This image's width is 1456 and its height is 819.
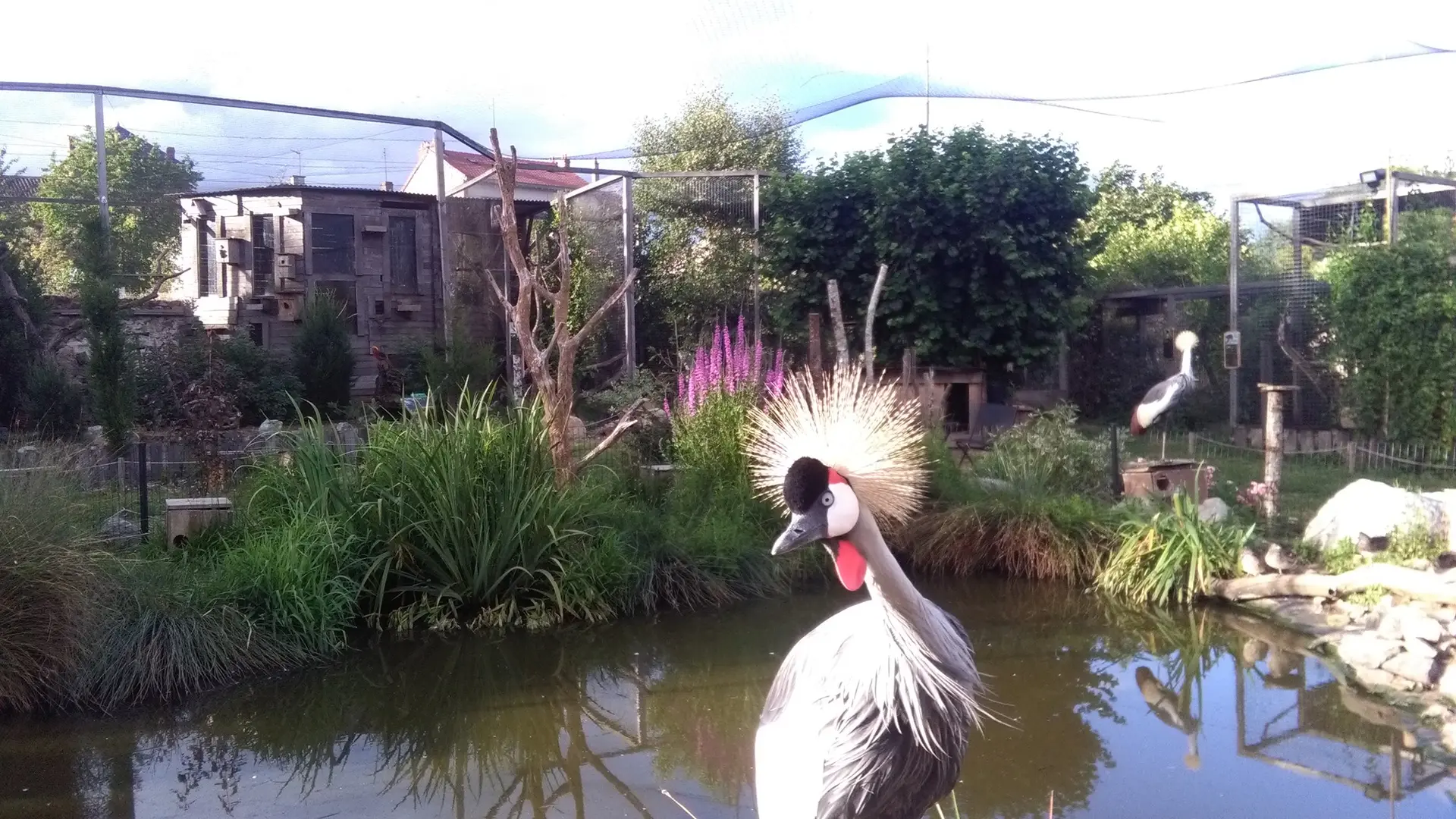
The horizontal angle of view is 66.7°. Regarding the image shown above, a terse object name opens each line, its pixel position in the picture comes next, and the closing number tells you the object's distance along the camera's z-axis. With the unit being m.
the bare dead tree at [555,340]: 6.10
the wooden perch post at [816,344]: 7.89
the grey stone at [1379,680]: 4.88
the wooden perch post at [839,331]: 7.61
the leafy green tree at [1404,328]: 9.26
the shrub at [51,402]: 8.69
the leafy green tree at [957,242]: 10.48
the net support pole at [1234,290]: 10.71
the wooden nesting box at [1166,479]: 7.56
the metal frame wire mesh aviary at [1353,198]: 9.82
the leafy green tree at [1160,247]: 14.62
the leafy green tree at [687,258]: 11.74
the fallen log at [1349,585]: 5.54
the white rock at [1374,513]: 6.48
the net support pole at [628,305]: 10.54
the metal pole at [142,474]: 6.02
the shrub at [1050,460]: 7.60
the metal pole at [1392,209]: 9.70
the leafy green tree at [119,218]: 10.18
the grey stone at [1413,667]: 4.82
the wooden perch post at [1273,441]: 7.54
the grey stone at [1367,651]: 5.03
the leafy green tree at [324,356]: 10.05
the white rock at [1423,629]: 4.95
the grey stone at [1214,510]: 7.13
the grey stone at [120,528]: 5.86
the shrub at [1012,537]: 6.91
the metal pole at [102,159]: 8.72
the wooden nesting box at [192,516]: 6.09
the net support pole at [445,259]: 10.49
